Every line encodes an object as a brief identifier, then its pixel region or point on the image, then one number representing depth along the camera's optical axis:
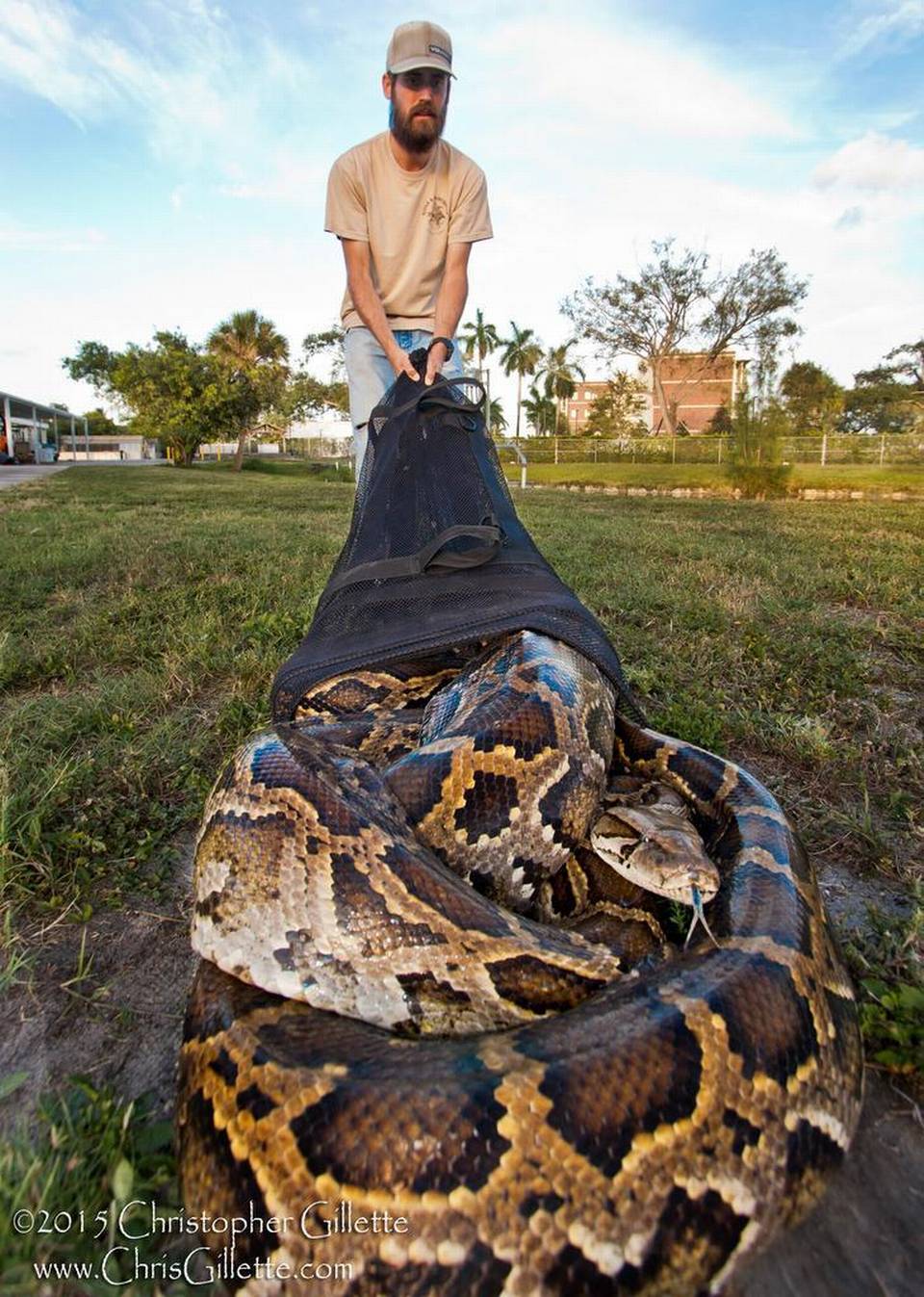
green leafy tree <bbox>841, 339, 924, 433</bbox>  51.62
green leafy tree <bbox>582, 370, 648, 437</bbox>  64.81
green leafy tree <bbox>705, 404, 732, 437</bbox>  49.02
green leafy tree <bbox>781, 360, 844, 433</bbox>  40.75
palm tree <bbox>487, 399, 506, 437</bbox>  80.75
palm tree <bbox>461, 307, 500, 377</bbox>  77.12
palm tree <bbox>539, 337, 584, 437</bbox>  79.69
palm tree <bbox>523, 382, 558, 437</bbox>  86.38
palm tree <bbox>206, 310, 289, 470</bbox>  53.47
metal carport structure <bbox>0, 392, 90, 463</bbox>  54.91
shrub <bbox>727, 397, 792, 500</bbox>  25.23
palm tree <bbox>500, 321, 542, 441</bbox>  84.69
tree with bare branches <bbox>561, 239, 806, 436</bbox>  46.53
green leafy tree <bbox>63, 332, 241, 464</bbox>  48.56
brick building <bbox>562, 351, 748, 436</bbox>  52.88
